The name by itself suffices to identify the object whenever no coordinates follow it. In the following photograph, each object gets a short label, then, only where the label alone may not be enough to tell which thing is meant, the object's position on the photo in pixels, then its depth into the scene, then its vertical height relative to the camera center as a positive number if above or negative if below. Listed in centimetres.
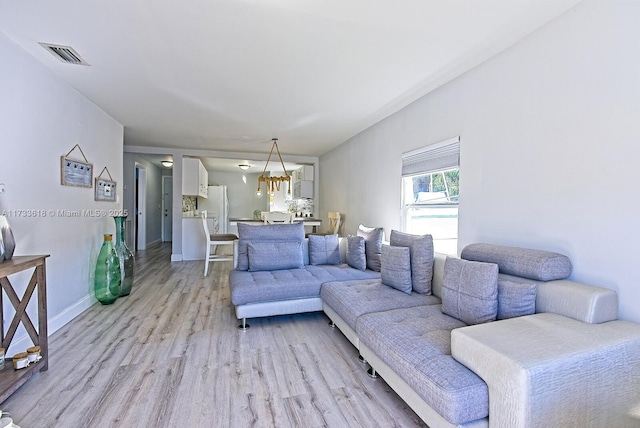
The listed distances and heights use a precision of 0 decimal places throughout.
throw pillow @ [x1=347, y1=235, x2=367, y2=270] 342 -53
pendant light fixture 575 +56
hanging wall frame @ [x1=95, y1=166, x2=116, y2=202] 359 +22
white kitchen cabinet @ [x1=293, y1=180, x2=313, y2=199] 704 +48
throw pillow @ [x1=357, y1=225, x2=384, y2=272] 335 -44
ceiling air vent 222 +122
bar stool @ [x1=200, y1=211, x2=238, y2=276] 484 -55
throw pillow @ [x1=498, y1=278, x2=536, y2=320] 168 -52
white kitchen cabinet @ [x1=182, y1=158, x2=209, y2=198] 614 +65
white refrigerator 803 +7
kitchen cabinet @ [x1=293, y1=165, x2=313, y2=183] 704 +87
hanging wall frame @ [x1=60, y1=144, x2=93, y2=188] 287 +36
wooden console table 173 -75
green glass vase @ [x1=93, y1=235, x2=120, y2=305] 334 -82
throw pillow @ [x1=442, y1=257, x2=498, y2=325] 177 -52
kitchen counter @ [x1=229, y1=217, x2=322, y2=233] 578 -26
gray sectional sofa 116 -67
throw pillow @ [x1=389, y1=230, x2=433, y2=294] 250 -47
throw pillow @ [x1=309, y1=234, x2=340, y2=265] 362 -52
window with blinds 288 +20
